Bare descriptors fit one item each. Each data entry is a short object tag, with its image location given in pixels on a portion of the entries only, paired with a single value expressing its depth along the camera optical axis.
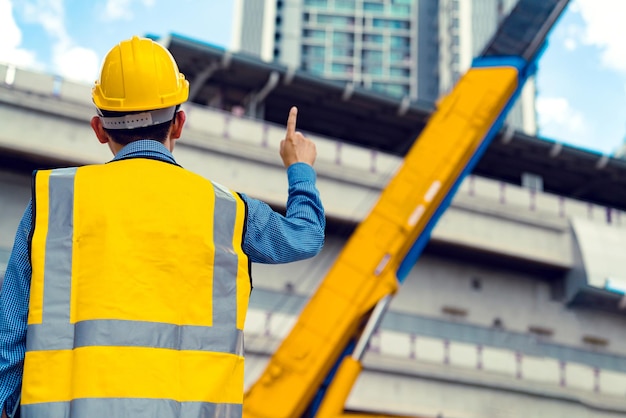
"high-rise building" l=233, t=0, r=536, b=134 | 79.81
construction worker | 1.95
